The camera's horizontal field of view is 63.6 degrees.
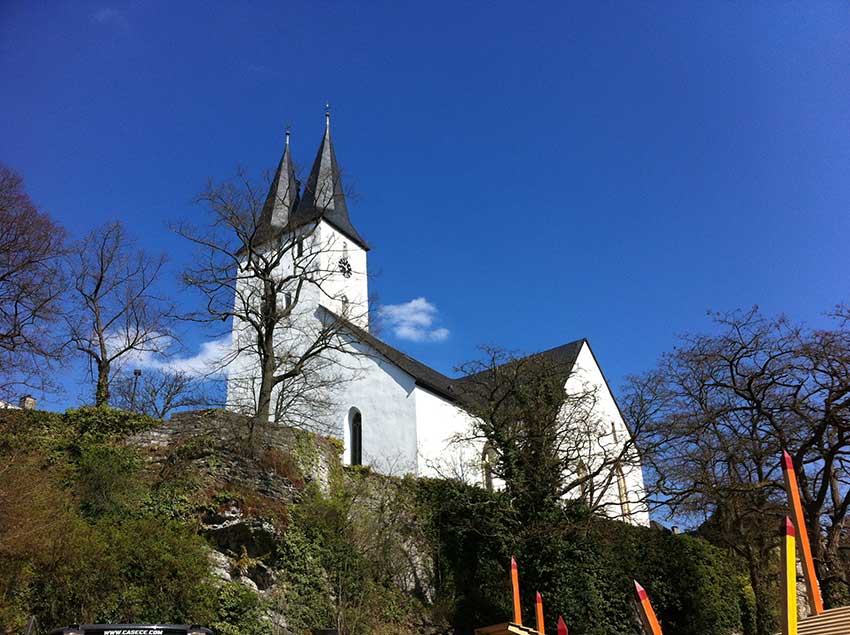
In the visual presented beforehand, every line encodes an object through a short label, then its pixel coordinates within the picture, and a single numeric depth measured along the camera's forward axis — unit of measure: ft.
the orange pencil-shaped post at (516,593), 41.93
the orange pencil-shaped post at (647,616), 21.44
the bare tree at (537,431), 63.00
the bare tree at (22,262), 52.34
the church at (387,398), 78.28
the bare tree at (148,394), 103.08
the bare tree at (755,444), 46.88
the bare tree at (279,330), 64.75
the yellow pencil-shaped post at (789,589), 18.66
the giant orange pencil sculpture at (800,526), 21.91
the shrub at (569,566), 58.65
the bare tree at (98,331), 71.20
